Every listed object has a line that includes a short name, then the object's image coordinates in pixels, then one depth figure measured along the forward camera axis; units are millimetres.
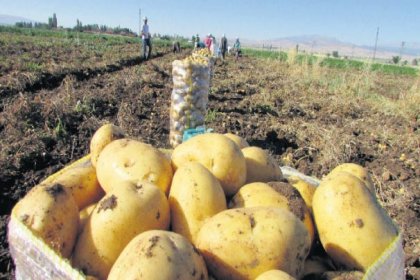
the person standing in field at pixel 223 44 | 26047
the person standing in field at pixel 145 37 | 17380
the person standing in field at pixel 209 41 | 23081
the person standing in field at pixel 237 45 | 29484
